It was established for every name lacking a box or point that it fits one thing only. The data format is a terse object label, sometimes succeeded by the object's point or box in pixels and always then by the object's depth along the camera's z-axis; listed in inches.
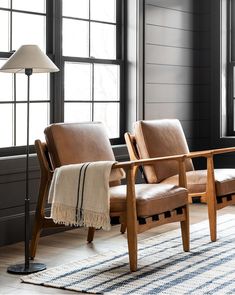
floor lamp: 151.6
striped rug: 137.3
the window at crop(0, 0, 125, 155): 188.1
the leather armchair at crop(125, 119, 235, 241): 182.1
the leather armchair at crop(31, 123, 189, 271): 150.6
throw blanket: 151.2
